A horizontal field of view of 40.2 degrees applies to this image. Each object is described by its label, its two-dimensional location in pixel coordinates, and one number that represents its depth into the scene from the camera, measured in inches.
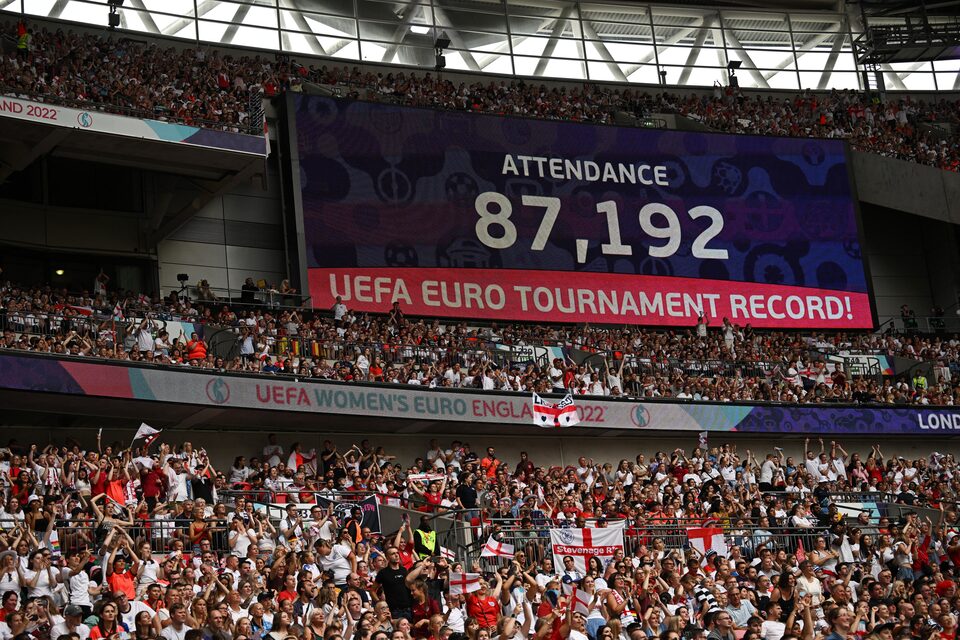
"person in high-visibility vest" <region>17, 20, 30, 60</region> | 1135.6
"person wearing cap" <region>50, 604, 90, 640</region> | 508.1
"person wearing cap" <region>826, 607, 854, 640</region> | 538.8
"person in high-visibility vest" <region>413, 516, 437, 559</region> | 729.0
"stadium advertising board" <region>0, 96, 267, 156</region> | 1024.9
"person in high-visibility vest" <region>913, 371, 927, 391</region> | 1332.4
